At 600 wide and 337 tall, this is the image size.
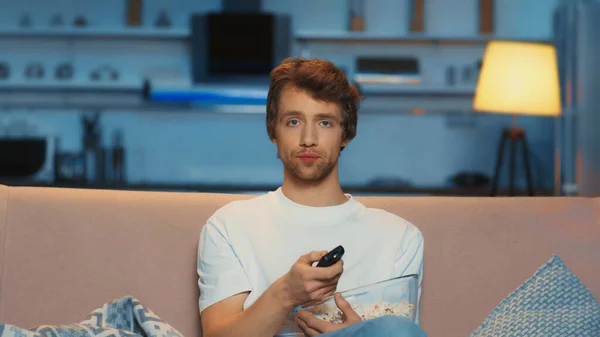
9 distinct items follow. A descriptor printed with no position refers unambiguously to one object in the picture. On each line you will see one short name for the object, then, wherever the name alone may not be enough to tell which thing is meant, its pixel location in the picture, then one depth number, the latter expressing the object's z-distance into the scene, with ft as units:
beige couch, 8.44
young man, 7.92
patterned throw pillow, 8.11
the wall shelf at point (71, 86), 25.61
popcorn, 7.32
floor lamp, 15.01
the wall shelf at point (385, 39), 25.92
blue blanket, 7.66
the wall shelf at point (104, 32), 25.70
